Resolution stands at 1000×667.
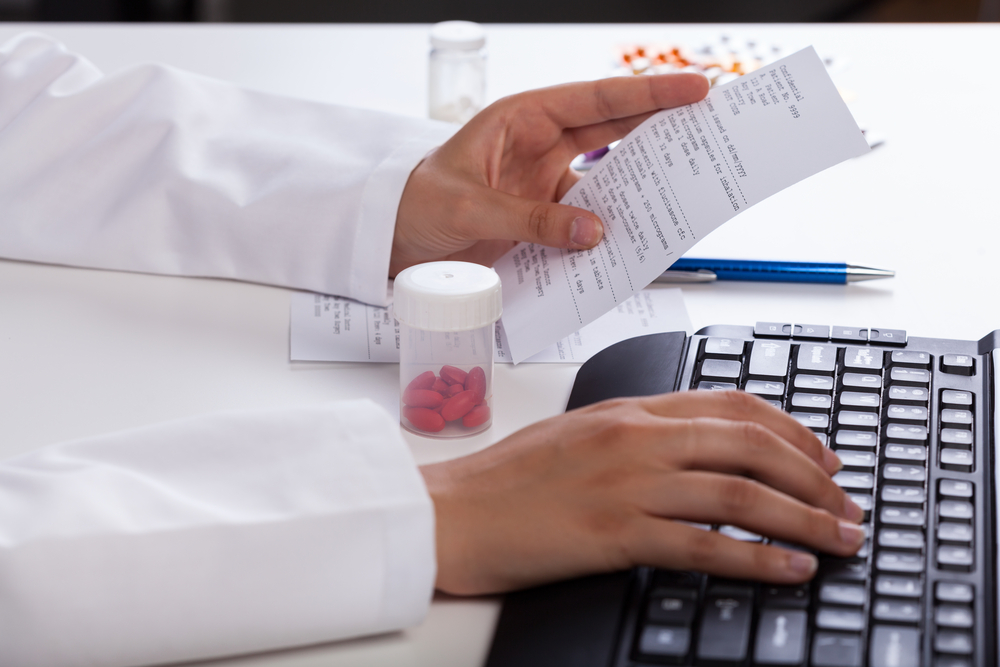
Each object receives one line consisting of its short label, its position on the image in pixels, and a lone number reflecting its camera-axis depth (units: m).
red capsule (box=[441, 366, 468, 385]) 0.96
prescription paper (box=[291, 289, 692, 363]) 1.01
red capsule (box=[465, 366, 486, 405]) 0.96
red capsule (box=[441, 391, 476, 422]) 0.95
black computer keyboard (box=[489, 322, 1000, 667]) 0.82
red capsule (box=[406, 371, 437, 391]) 0.96
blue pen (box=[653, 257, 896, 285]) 1.08
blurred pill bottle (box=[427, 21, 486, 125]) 1.26
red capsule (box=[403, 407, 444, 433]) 0.95
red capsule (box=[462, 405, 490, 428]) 0.96
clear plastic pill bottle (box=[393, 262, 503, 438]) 0.94
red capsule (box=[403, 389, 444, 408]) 0.95
